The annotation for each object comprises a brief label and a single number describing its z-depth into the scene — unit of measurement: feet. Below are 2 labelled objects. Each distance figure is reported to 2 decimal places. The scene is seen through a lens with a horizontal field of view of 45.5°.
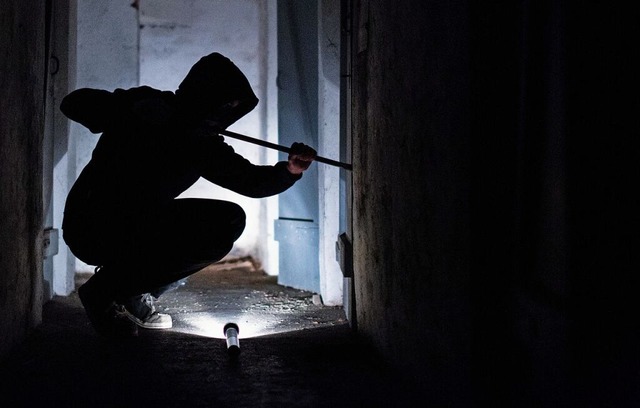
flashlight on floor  11.10
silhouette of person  11.91
